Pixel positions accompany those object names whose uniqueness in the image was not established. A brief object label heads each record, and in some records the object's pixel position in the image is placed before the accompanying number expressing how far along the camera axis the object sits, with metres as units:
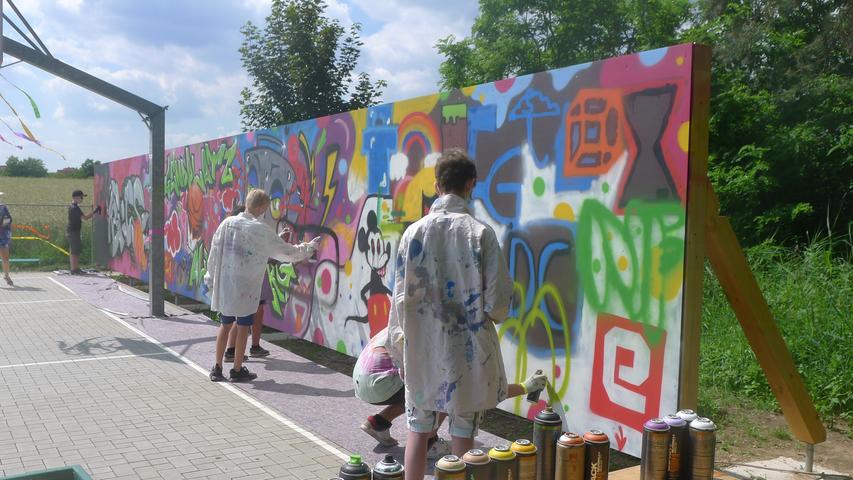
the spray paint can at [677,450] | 3.26
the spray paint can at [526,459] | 2.96
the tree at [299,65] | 18.70
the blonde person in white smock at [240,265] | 6.95
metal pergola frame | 10.69
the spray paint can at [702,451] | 3.20
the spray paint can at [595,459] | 3.09
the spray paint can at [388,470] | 2.66
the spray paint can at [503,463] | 2.86
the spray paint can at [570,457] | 3.05
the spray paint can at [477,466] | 2.79
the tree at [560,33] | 27.70
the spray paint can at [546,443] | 3.25
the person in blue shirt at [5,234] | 14.59
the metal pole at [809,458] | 4.77
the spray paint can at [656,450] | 3.21
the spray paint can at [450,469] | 2.66
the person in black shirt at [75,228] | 17.09
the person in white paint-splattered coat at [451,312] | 3.75
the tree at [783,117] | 13.57
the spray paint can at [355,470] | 2.64
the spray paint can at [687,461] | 3.24
